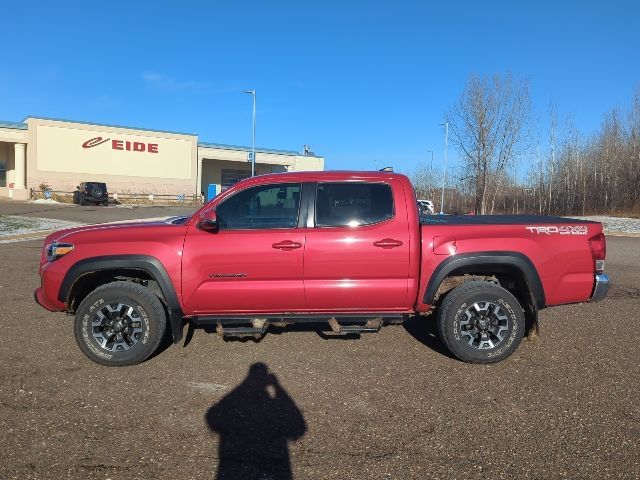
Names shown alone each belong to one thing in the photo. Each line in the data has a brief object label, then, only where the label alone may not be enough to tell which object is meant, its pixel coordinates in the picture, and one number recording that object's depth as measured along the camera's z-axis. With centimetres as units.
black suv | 3875
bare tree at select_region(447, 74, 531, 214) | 3397
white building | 4159
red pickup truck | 457
